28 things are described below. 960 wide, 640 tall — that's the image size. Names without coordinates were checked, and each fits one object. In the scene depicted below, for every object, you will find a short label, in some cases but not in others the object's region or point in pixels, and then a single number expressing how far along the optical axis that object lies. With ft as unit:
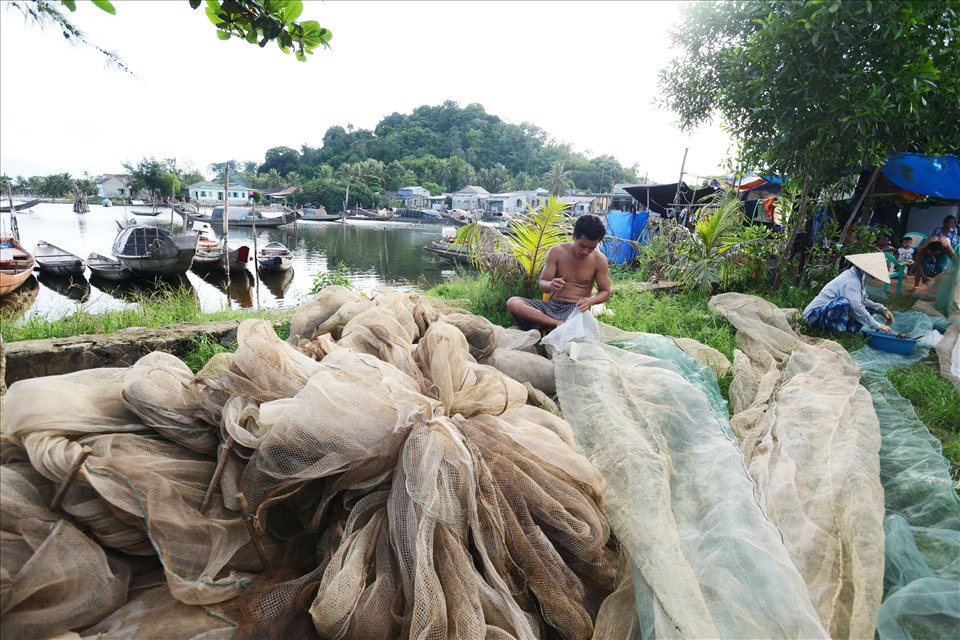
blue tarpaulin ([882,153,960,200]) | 25.57
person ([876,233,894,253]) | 28.18
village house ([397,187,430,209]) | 299.79
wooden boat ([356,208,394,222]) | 255.09
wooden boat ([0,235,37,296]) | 49.73
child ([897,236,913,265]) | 29.46
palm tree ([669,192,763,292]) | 24.56
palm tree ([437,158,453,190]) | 334.44
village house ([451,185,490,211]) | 291.99
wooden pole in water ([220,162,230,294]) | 49.29
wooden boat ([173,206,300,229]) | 174.60
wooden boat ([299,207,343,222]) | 239.91
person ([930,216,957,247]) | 31.34
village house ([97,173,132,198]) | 384.06
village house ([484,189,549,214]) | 275.71
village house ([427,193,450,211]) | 302.66
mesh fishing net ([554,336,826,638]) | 5.04
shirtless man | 16.69
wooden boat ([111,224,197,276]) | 65.00
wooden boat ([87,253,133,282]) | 66.80
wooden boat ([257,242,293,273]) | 79.41
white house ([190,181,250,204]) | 309.42
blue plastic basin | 15.74
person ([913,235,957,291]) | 29.30
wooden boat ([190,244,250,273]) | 76.84
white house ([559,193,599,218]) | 234.58
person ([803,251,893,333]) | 17.13
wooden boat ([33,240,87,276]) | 67.36
